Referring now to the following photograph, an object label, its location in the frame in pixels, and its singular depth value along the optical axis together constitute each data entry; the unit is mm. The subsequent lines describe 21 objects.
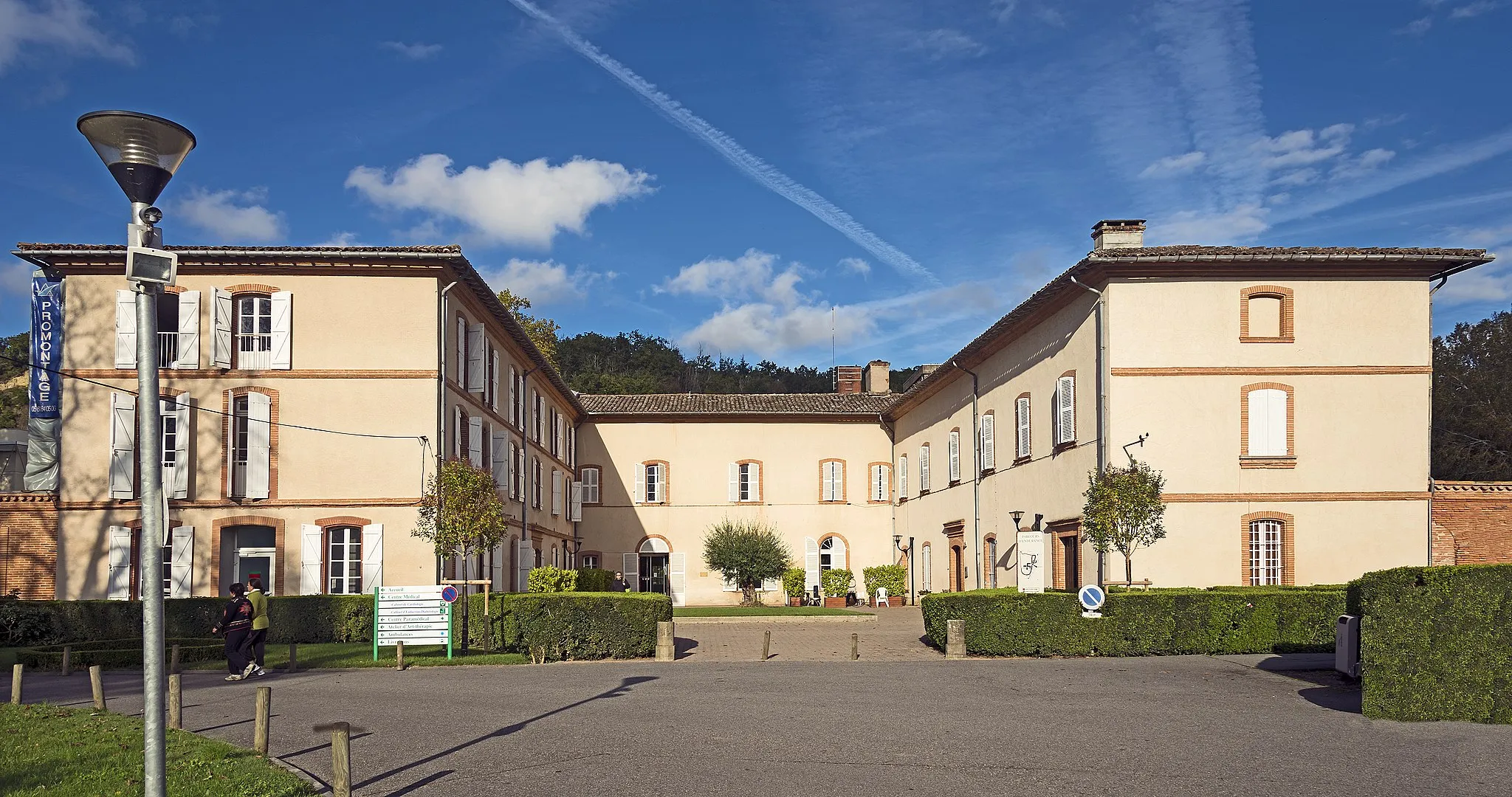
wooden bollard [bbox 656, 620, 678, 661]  18766
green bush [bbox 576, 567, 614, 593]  33875
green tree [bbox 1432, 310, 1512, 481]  43656
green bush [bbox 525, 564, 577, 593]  28891
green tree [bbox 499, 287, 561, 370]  48781
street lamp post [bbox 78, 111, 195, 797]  5555
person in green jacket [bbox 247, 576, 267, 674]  16531
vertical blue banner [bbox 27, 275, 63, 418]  24109
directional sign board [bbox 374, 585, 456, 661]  18375
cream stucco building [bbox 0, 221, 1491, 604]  22188
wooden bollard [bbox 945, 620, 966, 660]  18531
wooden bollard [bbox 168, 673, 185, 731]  10344
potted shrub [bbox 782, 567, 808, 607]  39094
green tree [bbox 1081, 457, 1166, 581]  20688
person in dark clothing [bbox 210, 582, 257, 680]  15938
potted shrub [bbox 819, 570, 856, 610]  38781
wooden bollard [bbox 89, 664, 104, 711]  12297
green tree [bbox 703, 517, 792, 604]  39094
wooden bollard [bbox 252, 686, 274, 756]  9320
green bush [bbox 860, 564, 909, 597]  38906
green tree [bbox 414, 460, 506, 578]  20797
